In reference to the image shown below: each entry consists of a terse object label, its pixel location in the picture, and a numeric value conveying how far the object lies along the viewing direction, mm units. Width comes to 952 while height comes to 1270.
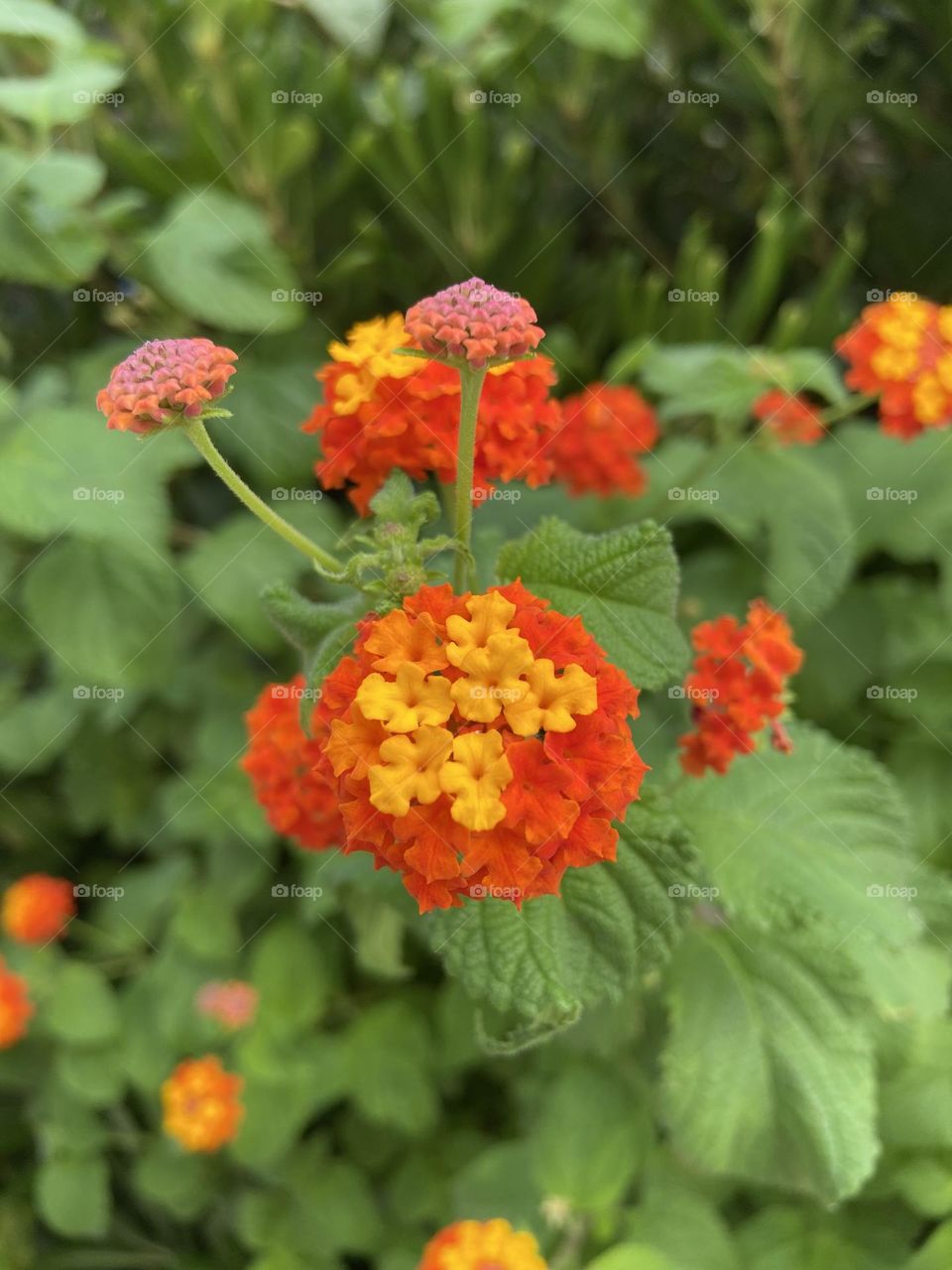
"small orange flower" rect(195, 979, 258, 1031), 244
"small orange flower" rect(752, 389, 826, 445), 230
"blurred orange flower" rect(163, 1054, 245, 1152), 229
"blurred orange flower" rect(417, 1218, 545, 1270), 167
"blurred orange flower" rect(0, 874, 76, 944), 272
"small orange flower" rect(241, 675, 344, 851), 131
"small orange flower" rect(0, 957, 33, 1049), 253
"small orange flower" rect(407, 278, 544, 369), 100
